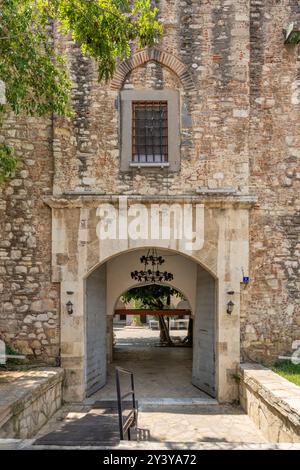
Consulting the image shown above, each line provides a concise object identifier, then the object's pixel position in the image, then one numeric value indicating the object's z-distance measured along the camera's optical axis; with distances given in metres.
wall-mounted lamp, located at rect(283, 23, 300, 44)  7.18
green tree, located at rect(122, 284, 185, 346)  14.49
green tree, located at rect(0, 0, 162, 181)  5.47
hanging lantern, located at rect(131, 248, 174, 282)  9.94
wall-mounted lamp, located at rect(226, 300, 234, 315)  7.22
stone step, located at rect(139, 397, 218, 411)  7.01
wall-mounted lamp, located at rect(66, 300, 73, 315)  7.23
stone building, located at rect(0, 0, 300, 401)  7.27
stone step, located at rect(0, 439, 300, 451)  3.59
